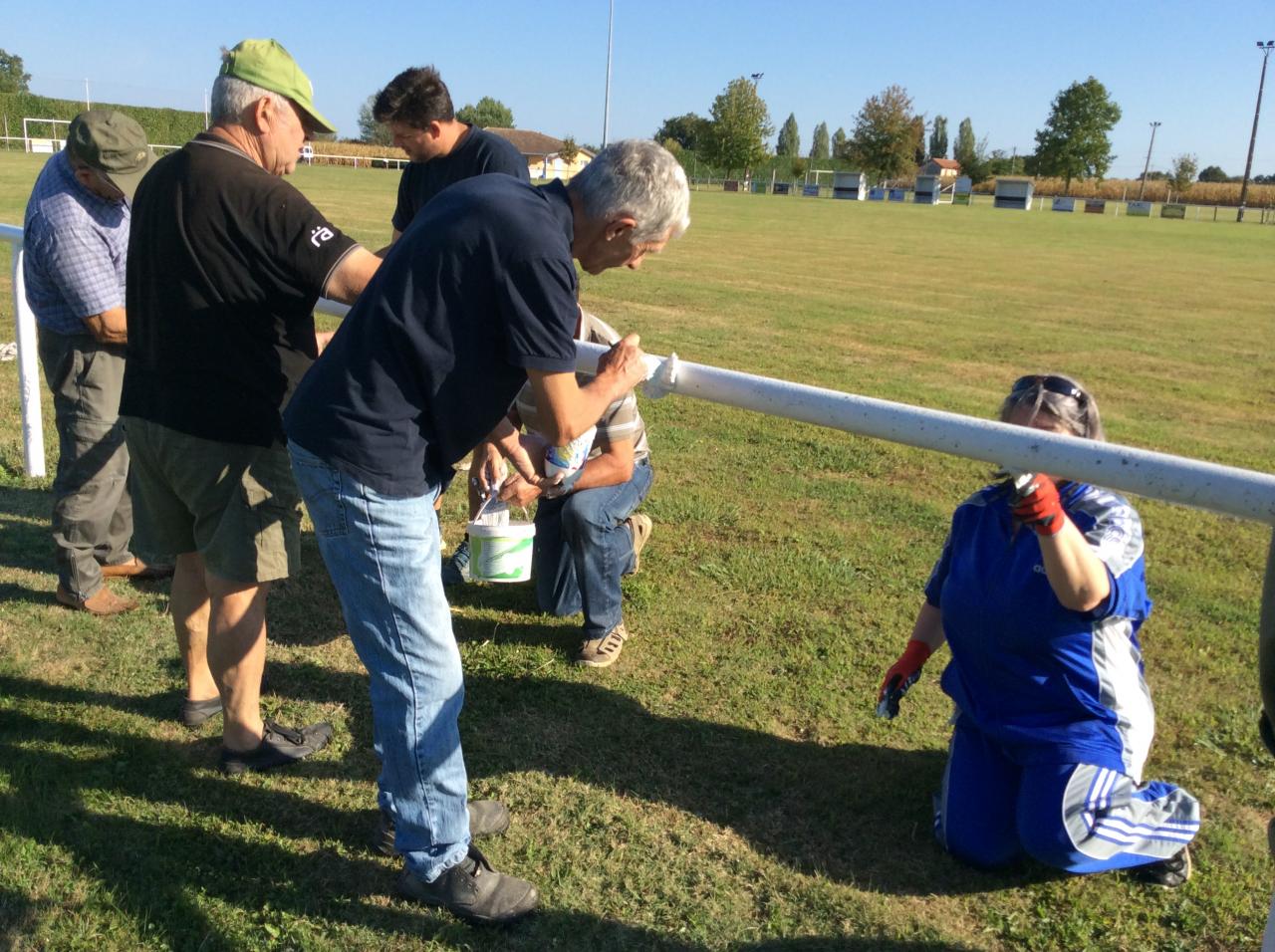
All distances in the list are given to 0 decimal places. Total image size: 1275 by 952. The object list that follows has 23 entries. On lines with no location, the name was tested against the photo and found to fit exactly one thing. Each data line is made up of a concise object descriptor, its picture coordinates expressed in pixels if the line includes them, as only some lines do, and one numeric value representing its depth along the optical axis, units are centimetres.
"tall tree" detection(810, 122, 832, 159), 14312
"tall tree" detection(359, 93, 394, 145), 9956
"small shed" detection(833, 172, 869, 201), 6975
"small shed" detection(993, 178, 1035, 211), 6412
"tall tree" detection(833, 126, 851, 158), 8412
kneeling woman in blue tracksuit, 262
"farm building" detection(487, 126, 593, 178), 7094
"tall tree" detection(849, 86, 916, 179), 7962
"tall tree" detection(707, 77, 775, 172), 7600
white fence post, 469
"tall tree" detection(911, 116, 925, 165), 8112
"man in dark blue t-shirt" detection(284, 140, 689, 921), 204
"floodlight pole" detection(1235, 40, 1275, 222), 6950
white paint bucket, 389
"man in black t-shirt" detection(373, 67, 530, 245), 445
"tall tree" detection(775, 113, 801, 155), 13462
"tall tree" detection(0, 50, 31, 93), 9569
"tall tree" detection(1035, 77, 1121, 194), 7662
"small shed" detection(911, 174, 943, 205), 6494
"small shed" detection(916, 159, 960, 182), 9512
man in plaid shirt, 370
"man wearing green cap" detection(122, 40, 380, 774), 259
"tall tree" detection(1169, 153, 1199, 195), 8094
